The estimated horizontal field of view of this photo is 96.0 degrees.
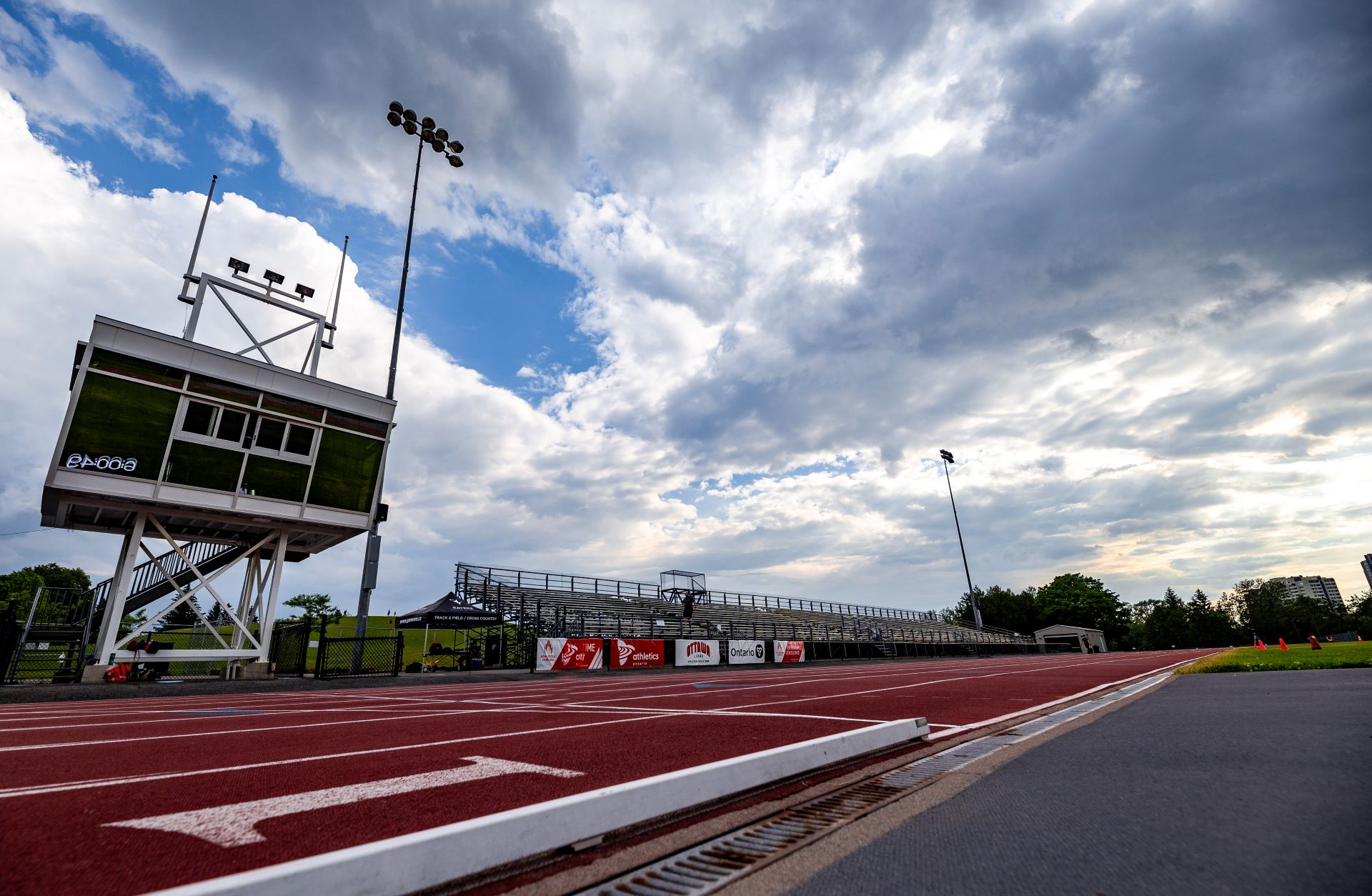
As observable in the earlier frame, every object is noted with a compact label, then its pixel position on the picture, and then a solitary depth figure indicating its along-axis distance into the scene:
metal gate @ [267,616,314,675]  20.66
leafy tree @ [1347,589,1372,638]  98.88
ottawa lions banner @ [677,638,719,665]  27.27
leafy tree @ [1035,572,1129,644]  93.69
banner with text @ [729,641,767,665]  29.09
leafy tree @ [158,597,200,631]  23.65
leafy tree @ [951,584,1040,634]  94.50
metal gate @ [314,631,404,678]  19.02
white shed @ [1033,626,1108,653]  68.56
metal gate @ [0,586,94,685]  17.11
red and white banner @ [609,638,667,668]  25.05
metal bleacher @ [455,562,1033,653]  29.88
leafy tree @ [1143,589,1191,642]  108.69
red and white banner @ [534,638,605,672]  22.42
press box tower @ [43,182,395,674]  18.02
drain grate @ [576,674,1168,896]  2.40
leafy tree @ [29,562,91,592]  92.75
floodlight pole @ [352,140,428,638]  18.22
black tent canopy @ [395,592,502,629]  21.30
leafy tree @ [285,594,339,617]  86.69
